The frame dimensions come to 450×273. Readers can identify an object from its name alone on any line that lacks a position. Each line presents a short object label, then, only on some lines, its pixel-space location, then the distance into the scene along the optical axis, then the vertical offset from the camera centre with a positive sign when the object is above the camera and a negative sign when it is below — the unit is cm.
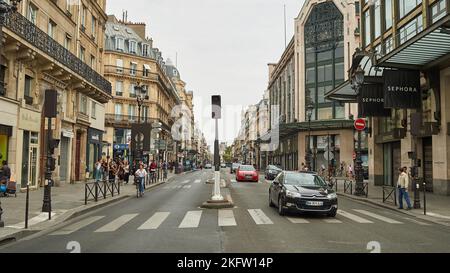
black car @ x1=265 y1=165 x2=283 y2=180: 4094 -132
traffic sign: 2231 +185
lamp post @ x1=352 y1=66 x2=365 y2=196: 2134 -13
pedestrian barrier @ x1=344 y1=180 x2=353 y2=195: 2290 -176
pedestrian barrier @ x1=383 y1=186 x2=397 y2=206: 1741 -169
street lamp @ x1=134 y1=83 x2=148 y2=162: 2868 +438
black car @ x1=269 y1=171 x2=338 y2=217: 1252 -111
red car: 3600 -143
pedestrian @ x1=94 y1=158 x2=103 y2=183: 2572 -77
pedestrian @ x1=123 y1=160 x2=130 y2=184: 3098 -118
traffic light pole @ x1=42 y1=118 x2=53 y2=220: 1304 -70
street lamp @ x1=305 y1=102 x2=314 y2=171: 3501 -9
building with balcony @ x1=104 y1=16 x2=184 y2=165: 5769 +1140
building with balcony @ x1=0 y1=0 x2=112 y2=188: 2020 +453
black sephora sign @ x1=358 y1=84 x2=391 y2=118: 2677 +378
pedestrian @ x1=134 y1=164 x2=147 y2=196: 2108 -105
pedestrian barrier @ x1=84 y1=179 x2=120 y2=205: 1736 -144
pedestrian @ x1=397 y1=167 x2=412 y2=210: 1593 -103
